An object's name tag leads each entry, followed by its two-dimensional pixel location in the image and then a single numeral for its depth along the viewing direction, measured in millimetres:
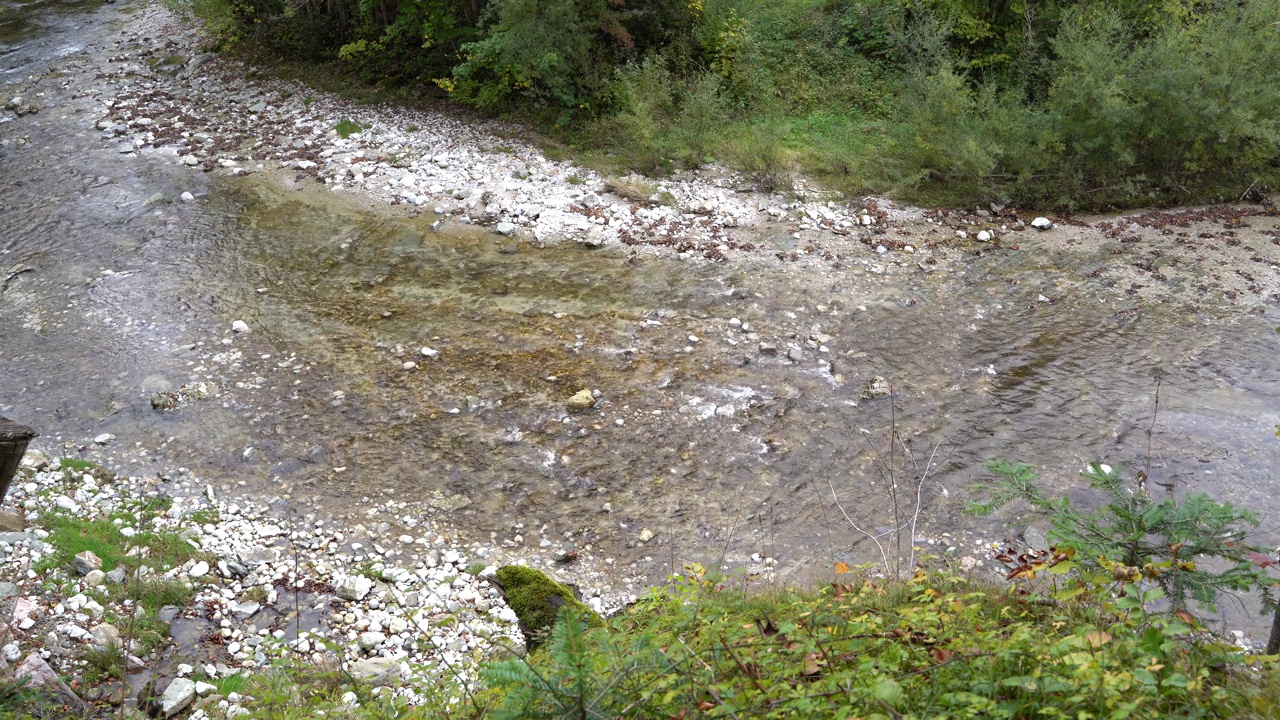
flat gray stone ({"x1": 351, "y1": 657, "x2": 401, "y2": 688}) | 4375
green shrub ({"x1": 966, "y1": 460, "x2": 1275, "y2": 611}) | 3129
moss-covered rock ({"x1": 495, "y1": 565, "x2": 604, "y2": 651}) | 4355
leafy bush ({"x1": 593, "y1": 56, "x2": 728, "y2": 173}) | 10828
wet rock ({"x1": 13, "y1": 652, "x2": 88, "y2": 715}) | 3902
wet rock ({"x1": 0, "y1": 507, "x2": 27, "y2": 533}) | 5320
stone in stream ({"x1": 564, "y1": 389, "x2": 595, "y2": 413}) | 7059
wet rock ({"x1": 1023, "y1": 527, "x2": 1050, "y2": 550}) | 5734
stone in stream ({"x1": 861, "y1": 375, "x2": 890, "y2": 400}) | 7215
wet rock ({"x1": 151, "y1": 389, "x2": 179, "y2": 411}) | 6914
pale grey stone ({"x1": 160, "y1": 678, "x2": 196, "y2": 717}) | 4086
